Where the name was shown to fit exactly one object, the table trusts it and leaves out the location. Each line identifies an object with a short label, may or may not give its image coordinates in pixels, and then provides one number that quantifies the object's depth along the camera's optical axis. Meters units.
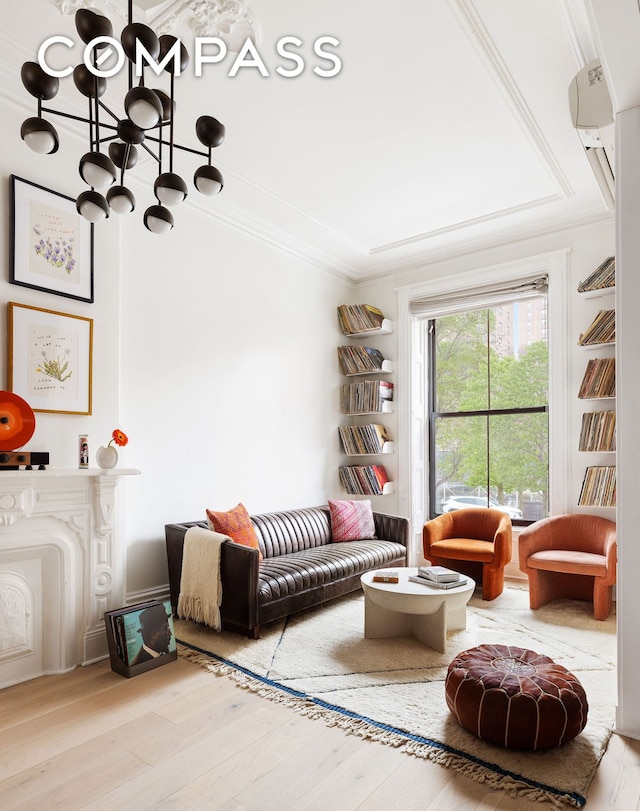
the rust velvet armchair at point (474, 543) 4.23
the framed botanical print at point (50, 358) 2.99
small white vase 3.15
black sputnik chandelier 1.76
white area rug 2.07
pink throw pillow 4.80
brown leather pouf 2.08
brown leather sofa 3.28
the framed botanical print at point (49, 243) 3.02
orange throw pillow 3.68
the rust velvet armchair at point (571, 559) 3.74
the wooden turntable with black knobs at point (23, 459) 2.68
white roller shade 4.85
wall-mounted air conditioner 2.69
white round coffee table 3.14
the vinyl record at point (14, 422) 2.75
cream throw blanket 3.36
